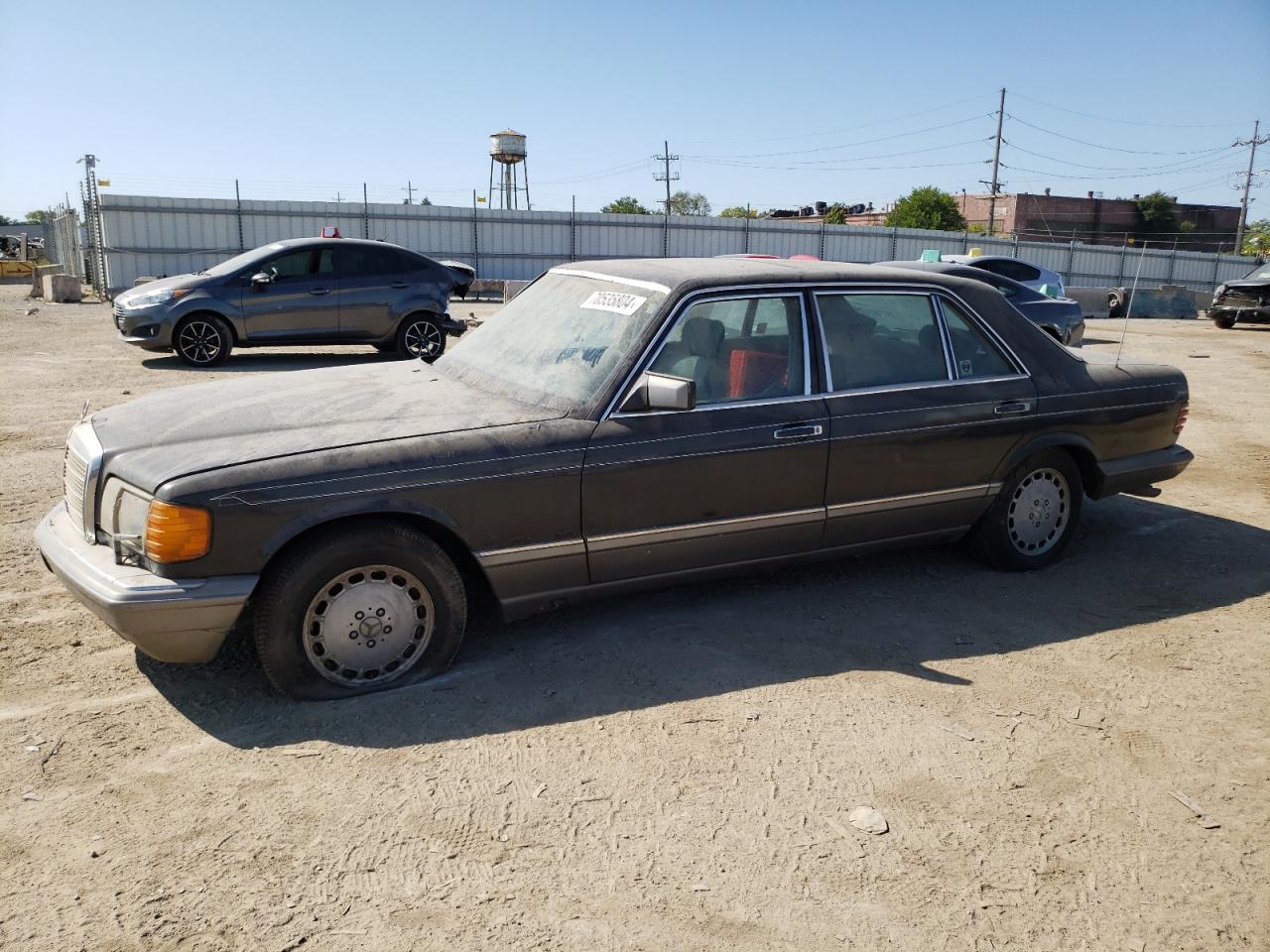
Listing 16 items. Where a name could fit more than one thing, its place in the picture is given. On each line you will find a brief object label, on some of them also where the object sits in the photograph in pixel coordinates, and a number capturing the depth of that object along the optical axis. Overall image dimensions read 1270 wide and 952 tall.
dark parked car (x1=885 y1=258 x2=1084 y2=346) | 13.38
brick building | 74.25
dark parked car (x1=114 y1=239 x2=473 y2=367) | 11.71
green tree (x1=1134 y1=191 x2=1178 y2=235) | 80.31
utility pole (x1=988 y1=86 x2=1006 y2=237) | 60.56
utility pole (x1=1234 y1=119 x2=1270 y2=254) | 58.69
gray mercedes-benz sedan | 3.57
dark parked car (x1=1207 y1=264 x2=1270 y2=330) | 21.36
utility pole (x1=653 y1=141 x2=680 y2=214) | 65.50
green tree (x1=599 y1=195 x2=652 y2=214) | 77.69
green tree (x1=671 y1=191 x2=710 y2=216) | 94.44
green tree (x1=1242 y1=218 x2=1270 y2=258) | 73.44
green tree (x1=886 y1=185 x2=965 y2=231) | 69.19
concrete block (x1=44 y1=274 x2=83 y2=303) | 21.86
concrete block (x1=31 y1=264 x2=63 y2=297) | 23.39
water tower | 44.47
